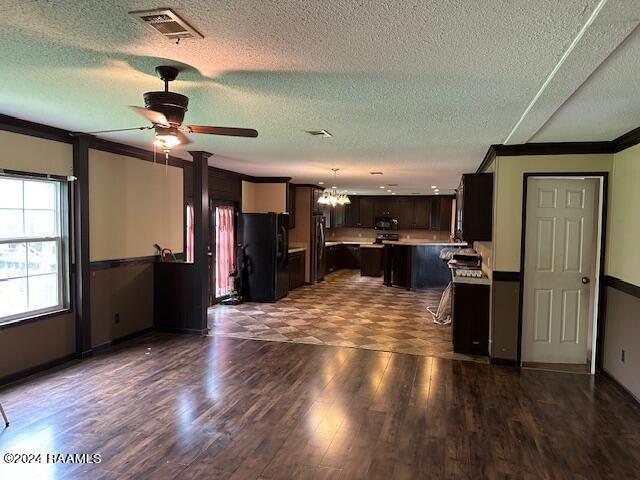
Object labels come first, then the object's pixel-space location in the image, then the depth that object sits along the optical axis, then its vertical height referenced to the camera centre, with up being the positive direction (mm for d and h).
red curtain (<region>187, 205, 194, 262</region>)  6609 -182
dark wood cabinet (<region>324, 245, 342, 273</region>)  11727 -978
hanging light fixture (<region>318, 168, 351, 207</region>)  8531 +435
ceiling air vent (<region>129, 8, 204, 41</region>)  1792 +831
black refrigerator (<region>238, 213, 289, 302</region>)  7668 -579
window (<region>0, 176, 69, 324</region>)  3875 -268
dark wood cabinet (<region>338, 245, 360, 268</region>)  12852 -1003
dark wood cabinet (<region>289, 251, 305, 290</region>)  8867 -994
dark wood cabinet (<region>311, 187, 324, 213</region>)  9570 +490
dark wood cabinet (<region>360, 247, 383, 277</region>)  11281 -1008
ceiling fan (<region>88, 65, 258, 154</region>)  2445 +579
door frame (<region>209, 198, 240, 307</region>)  7219 -438
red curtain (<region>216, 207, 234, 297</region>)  7500 -508
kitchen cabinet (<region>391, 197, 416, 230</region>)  13070 +302
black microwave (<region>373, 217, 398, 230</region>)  13062 -57
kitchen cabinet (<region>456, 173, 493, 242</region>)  4719 +182
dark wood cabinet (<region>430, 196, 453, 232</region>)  12805 +305
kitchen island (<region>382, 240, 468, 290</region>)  9359 -923
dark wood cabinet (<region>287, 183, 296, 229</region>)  9321 +322
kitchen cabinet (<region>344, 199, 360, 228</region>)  13453 +263
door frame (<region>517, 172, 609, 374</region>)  4320 -213
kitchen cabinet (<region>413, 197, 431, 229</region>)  12945 +332
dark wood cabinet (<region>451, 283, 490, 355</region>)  4746 -1019
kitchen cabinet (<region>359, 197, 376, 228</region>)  13367 +296
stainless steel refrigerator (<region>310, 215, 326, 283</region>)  9625 -565
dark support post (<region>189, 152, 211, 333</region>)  5512 -239
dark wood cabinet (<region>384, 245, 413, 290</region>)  9398 -940
